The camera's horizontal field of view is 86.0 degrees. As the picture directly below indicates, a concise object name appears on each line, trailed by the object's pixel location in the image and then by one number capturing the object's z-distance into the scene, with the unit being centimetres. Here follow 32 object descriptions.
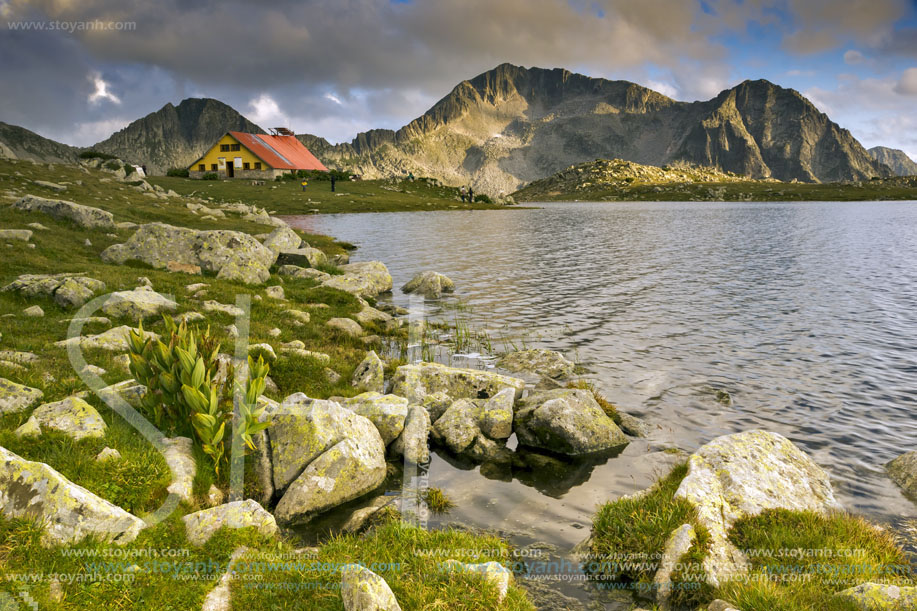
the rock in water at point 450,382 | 1314
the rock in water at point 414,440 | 1066
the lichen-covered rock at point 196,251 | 2284
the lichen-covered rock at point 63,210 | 2691
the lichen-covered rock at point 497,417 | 1159
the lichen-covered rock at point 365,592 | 539
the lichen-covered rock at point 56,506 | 595
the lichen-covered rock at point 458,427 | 1119
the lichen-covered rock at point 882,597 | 527
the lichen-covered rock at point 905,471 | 961
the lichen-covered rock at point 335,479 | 849
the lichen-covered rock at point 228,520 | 674
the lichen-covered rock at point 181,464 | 741
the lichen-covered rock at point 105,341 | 1145
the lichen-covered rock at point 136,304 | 1427
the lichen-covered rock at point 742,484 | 716
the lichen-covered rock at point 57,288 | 1494
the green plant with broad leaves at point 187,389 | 802
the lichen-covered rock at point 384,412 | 1080
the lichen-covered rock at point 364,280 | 2517
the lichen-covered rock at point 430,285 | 2759
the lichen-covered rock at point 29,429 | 739
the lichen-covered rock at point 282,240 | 2979
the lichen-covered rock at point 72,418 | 768
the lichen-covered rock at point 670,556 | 672
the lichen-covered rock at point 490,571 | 612
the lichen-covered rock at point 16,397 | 811
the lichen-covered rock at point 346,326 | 1770
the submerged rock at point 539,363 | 1584
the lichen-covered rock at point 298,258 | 2947
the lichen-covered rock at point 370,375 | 1318
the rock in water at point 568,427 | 1108
